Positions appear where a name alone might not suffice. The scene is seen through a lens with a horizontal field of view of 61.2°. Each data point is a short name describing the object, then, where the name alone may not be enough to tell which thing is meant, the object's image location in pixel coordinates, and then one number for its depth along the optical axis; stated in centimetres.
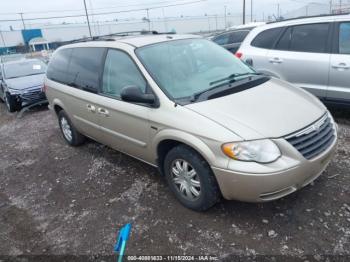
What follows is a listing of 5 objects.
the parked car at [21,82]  858
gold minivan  251
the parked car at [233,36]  1059
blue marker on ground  268
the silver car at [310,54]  461
